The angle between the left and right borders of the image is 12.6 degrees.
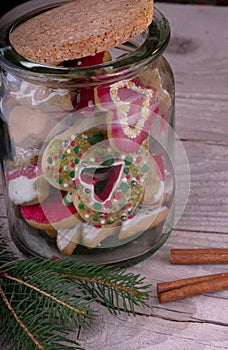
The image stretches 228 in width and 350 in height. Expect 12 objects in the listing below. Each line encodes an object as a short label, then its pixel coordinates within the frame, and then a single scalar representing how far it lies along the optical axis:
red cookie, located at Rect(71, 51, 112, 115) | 0.67
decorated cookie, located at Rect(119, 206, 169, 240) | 0.71
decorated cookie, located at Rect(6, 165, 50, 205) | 0.69
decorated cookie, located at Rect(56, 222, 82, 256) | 0.70
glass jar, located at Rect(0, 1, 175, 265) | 0.67
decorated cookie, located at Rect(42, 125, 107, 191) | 0.68
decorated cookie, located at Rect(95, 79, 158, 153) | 0.67
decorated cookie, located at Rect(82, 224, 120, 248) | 0.70
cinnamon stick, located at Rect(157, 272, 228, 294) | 0.70
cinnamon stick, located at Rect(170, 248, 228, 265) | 0.72
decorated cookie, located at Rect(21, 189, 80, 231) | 0.69
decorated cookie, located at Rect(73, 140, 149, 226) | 0.68
